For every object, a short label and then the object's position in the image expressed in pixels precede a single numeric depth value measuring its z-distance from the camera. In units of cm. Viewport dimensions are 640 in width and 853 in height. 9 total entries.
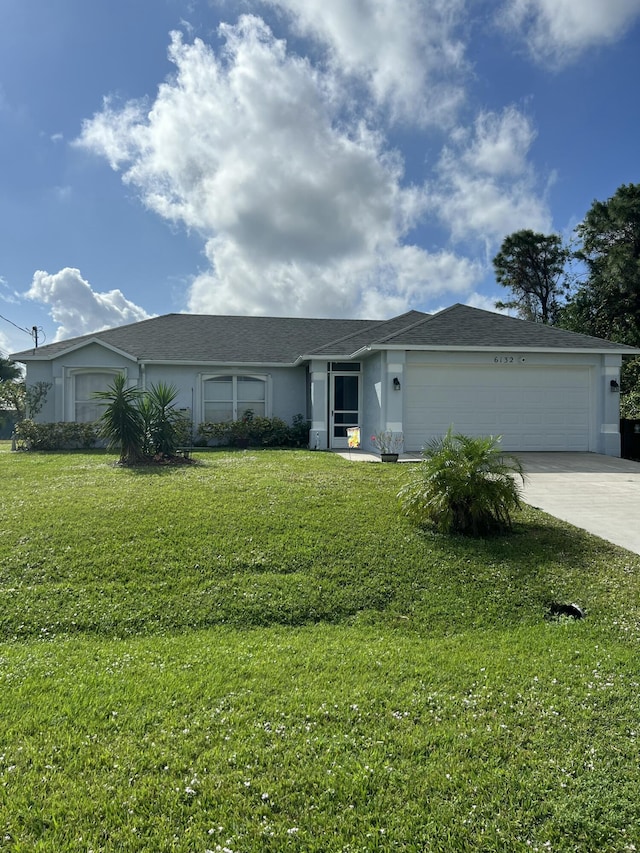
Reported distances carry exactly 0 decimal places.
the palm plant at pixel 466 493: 643
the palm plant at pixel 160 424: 1186
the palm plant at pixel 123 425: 1152
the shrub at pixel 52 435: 1523
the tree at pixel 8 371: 3059
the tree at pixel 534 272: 3152
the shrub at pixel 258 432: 1653
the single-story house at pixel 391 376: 1403
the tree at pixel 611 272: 2283
